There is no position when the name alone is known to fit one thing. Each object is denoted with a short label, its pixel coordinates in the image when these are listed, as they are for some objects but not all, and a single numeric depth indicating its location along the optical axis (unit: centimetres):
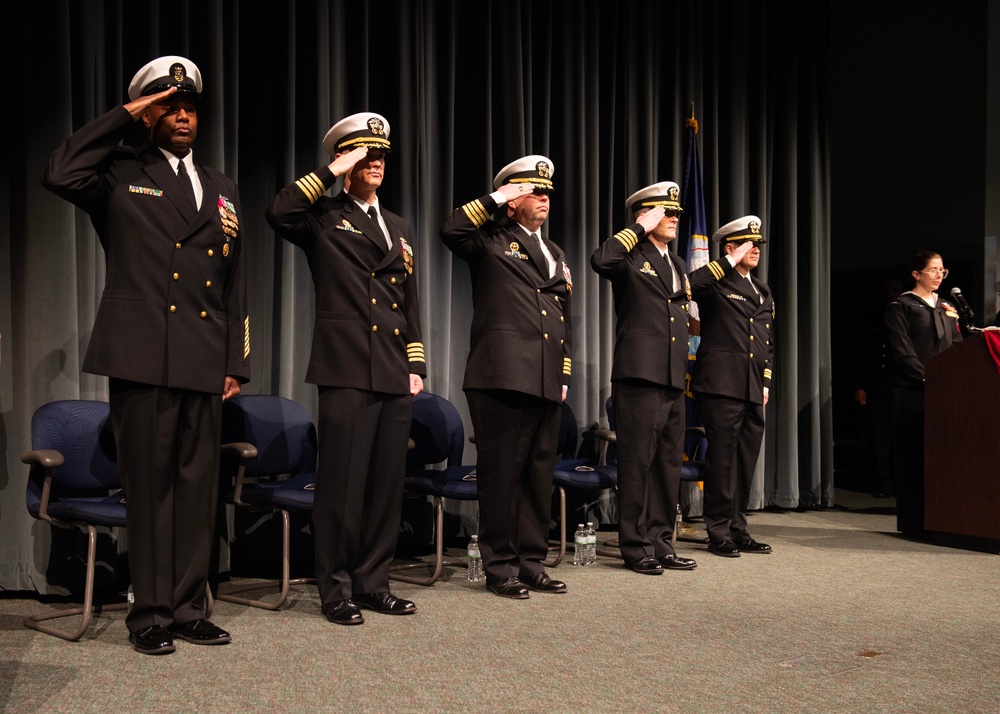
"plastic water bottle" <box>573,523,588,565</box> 451
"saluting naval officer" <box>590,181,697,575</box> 424
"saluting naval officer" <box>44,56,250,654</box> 273
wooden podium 485
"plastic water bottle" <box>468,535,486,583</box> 411
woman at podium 555
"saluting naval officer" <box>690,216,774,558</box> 473
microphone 535
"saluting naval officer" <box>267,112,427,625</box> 322
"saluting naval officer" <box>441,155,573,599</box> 368
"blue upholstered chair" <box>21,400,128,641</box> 302
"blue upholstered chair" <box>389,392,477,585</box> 420
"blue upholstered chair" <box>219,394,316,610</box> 351
